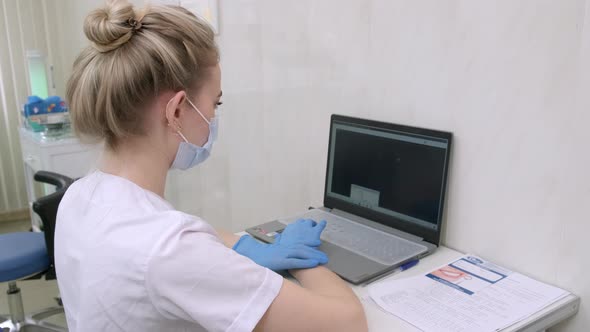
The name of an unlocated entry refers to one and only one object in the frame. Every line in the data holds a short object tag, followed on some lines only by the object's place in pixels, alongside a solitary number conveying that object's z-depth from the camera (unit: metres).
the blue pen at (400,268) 1.23
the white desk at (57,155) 2.72
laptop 1.32
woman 0.81
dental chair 1.98
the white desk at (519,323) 1.04
